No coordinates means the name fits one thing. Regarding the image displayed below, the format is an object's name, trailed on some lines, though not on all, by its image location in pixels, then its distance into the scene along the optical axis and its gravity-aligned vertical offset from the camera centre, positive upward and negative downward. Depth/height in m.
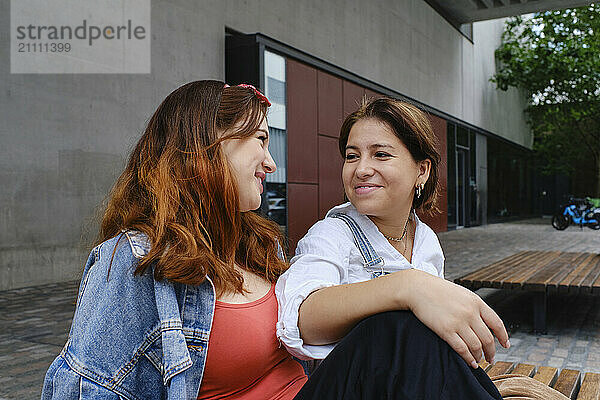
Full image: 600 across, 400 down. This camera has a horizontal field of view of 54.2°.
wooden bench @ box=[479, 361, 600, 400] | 2.29 -0.75
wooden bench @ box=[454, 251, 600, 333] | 4.60 -0.67
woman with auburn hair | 1.15 -0.17
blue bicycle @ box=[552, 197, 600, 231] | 19.56 -0.50
